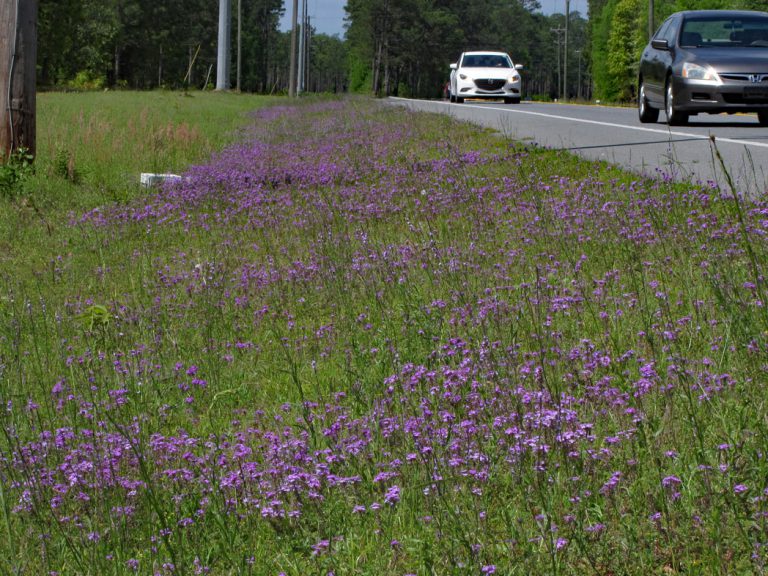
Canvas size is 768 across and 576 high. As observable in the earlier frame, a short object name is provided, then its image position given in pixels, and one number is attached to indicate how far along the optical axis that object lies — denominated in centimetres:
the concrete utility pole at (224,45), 5572
